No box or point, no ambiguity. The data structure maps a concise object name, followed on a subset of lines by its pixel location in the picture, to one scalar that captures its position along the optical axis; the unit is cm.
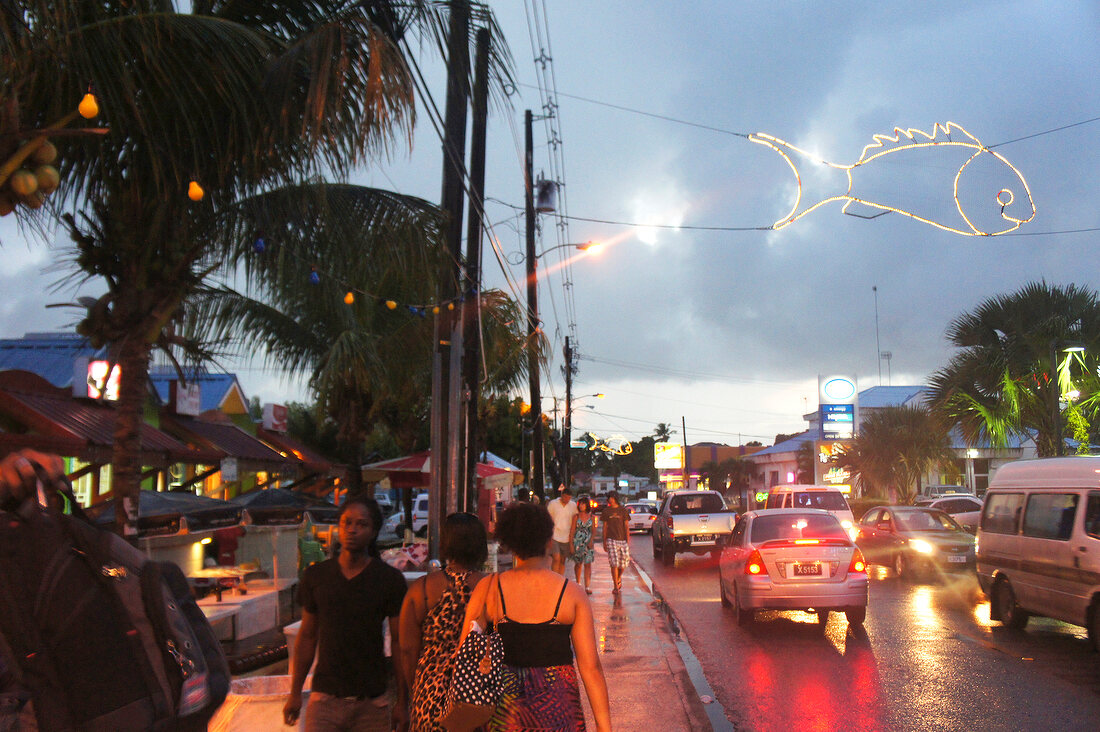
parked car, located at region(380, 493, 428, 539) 3508
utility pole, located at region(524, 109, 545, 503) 2359
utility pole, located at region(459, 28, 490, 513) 1299
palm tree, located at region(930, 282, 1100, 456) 2202
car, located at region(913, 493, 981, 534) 2597
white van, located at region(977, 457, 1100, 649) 985
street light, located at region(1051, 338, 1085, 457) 2088
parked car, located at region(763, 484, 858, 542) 2306
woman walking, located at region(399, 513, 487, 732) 410
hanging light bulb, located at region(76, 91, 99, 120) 550
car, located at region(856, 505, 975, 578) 1839
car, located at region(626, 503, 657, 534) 4396
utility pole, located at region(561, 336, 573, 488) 4612
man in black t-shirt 444
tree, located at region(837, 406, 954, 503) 3491
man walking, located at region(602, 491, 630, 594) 1582
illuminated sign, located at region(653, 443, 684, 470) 8781
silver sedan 1170
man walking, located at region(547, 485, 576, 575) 1638
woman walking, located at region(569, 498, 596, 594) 1606
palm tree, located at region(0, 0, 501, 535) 612
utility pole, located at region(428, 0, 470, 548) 1116
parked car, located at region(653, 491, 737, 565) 2469
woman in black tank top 375
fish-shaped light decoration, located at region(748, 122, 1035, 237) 1109
